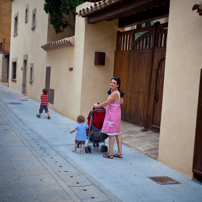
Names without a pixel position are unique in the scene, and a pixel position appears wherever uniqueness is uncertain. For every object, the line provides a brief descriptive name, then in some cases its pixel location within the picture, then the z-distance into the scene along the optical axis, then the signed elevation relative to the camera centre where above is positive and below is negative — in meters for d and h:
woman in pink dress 6.31 -0.73
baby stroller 6.66 -1.03
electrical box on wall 10.47 +0.67
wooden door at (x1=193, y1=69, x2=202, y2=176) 5.20 -1.03
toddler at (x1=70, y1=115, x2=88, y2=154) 6.61 -1.17
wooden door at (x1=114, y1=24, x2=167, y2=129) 8.47 +0.21
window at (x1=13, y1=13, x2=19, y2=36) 23.86 +3.87
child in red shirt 11.34 -1.05
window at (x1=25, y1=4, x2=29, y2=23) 20.02 +4.04
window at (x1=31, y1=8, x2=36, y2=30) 18.08 +3.28
